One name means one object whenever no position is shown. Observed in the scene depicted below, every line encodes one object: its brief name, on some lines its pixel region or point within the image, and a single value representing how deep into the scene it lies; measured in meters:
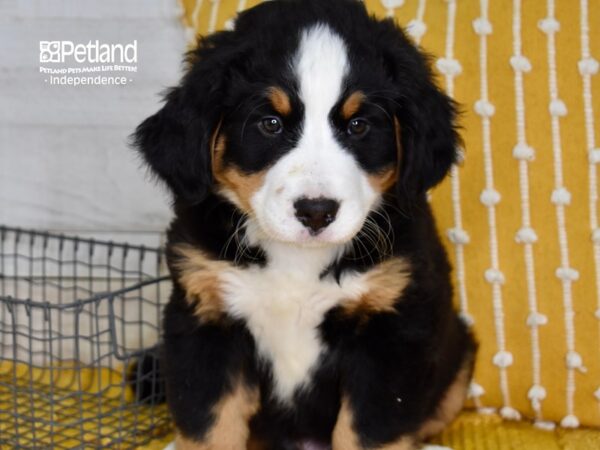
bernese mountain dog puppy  1.71
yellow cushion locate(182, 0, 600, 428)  2.35
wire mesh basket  2.21
